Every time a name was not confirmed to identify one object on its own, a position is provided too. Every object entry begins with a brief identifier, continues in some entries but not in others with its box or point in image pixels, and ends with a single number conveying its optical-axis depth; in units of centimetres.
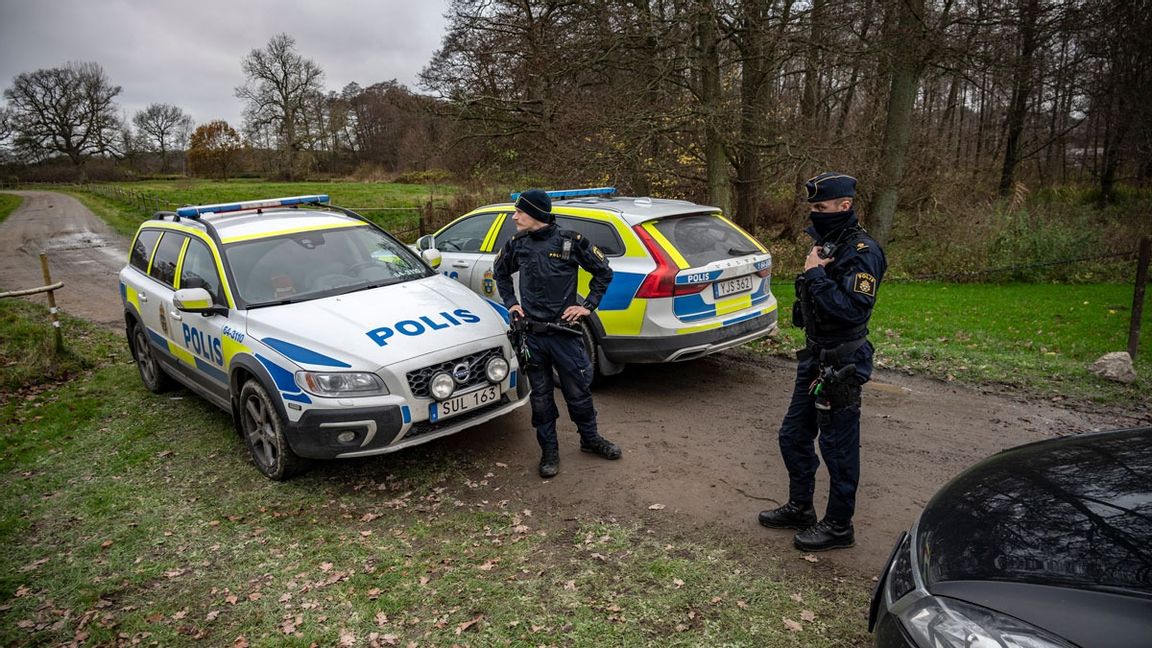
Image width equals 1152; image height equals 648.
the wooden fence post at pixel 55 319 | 790
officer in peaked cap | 339
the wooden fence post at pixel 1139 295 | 643
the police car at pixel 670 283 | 575
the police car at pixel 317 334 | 447
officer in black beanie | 465
